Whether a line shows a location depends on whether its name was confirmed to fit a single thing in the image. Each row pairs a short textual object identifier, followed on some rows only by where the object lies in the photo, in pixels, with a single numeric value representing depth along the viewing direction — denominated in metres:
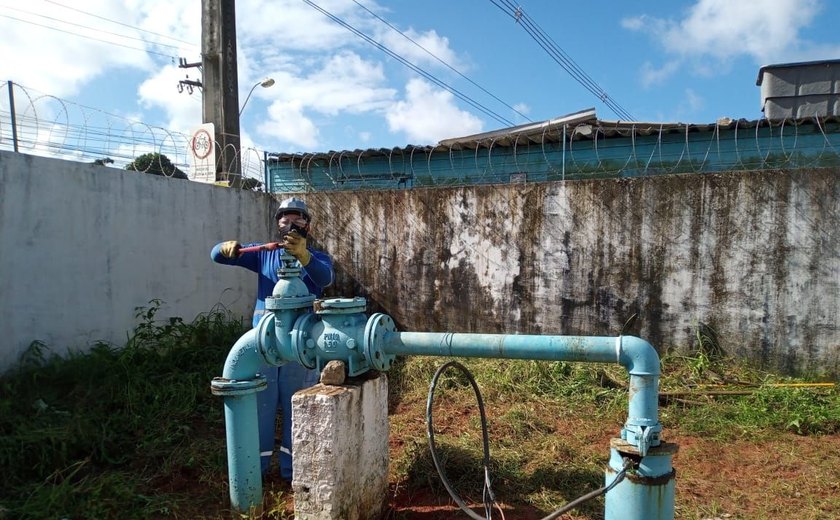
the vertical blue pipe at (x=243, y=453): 2.78
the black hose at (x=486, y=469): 1.98
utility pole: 8.23
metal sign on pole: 7.31
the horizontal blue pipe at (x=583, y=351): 2.05
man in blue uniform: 3.33
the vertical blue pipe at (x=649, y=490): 1.99
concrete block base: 2.55
